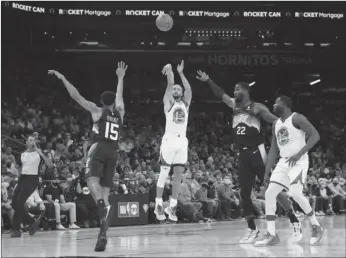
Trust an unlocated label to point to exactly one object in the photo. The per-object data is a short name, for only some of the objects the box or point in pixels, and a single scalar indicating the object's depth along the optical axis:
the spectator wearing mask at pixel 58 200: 15.85
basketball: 12.20
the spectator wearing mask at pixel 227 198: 19.25
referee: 13.24
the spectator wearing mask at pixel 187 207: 17.84
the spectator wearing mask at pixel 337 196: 22.42
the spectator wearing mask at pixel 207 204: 18.67
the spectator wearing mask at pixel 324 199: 22.02
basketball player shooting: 11.44
